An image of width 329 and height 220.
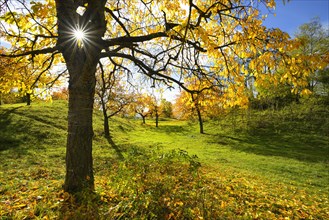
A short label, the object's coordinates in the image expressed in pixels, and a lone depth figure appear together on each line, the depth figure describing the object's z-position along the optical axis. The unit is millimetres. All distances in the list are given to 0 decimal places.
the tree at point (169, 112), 71688
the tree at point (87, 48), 4836
